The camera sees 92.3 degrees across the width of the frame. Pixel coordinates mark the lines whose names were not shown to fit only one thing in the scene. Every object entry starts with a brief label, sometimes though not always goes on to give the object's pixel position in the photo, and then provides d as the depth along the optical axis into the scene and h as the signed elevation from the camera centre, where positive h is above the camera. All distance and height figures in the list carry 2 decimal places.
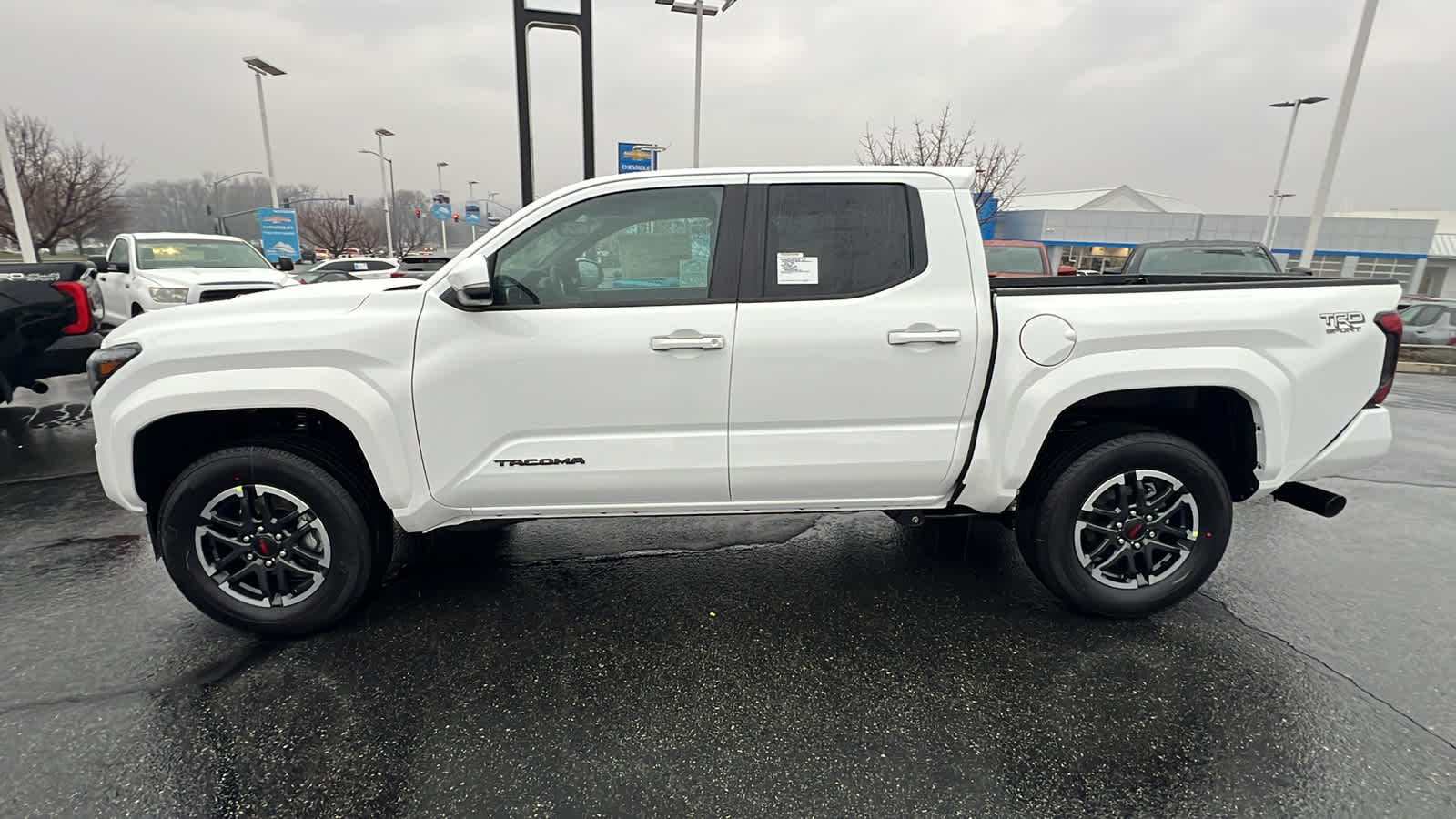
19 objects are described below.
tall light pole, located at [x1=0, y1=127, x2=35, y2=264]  13.42 +0.41
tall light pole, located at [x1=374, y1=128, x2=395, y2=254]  41.07 +1.46
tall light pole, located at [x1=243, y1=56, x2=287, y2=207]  25.84 +5.68
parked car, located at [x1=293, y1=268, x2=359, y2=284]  14.74 -1.06
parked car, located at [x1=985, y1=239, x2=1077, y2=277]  10.69 -0.09
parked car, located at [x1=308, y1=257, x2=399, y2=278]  17.52 -1.00
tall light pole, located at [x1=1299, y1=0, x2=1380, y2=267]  13.77 +2.76
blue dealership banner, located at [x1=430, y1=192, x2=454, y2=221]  41.66 +1.16
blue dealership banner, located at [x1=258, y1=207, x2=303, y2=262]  27.31 -0.20
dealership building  45.00 +1.61
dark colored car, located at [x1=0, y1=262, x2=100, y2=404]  5.22 -0.82
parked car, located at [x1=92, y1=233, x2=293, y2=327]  8.95 -0.68
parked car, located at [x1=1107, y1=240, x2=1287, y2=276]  8.98 +0.00
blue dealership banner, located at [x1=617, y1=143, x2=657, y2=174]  16.25 +1.88
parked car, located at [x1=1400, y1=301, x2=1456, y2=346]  14.51 -1.15
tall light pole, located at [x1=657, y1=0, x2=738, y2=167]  16.73 +5.15
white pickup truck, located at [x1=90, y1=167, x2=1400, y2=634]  2.78 -0.57
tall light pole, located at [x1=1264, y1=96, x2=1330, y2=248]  27.46 +4.47
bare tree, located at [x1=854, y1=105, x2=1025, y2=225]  22.81 +2.92
